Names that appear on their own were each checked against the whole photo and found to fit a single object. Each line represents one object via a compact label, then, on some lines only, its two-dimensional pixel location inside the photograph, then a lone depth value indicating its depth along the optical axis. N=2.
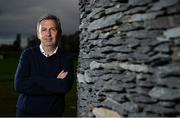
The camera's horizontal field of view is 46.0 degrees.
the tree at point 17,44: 34.38
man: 2.25
